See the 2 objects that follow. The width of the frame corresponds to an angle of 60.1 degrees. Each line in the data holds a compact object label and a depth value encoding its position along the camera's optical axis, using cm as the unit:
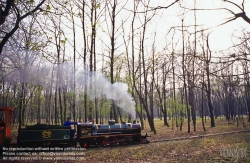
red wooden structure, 1097
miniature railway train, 1245
